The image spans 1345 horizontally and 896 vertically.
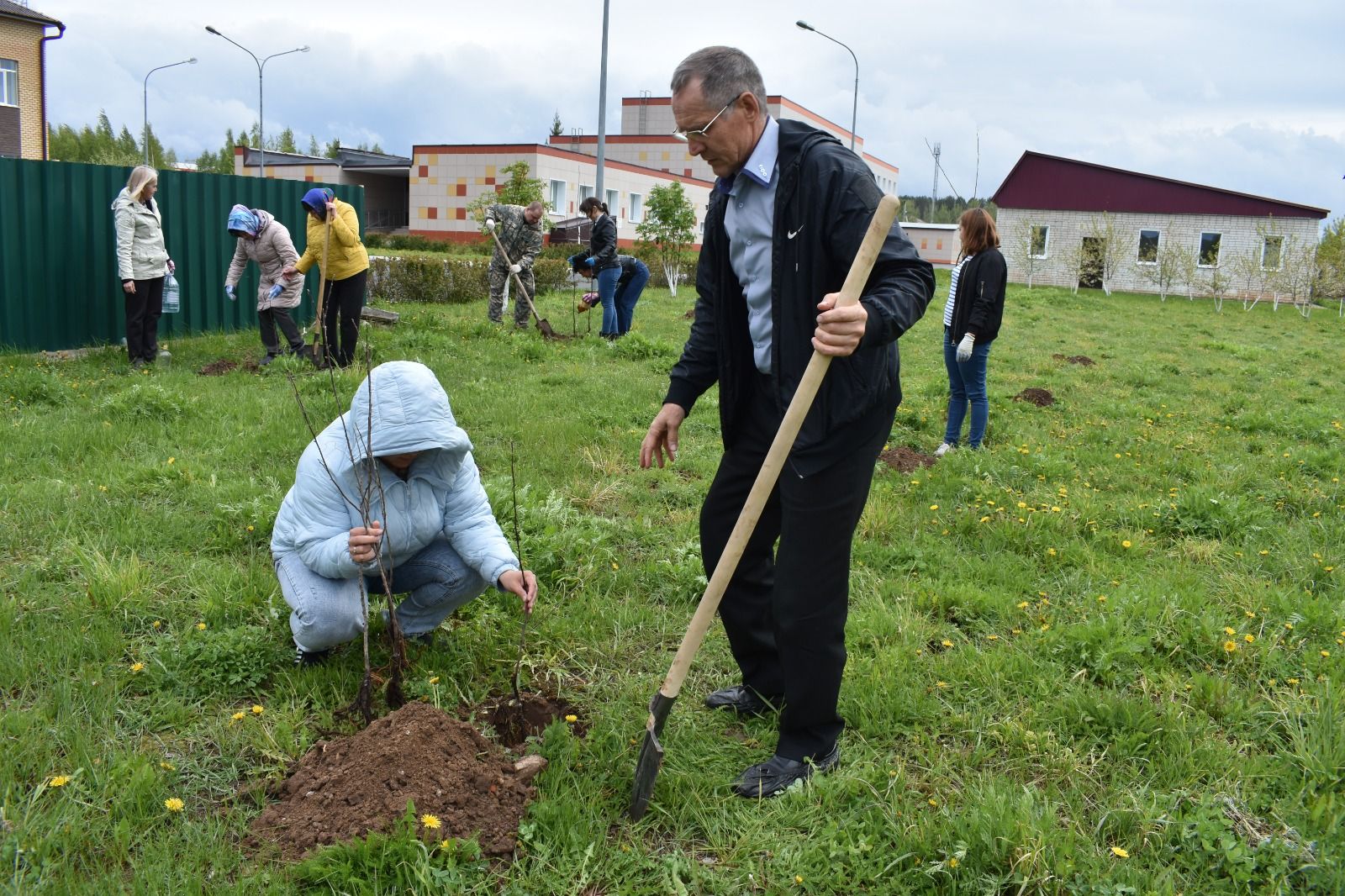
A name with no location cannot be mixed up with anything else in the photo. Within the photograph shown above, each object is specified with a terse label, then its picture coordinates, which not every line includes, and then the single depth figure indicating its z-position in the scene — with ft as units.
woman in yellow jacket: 30.04
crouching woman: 10.26
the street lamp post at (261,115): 137.41
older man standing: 8.60
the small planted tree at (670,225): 75.31
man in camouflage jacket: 42.09
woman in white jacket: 29.94
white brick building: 120.06
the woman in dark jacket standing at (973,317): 23.58
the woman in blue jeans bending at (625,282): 42.45
